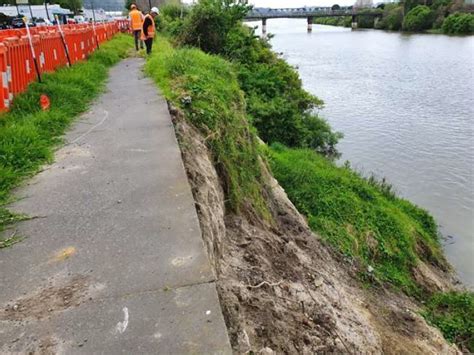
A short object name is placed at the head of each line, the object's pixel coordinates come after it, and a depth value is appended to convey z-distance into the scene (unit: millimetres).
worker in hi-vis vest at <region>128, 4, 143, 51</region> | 17484
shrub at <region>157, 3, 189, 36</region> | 21344
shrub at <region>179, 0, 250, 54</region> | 17953
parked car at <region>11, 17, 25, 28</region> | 27781
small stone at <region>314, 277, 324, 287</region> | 5707
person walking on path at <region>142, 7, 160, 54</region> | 14578
